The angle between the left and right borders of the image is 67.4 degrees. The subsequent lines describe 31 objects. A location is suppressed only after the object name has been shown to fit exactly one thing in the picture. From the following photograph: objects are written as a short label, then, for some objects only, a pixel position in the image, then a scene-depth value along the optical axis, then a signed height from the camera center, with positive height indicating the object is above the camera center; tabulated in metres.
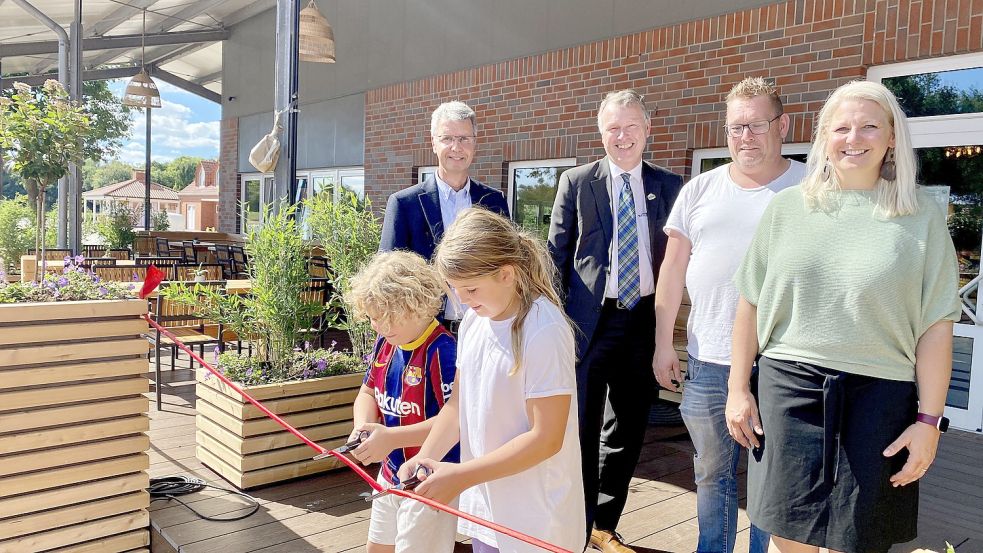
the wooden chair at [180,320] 5.30 -0.65
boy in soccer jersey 1.85 -0.37
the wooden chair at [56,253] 9.02 -0.27
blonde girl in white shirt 1.52 -0.32
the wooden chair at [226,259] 9.23 -0.30
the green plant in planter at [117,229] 12.17 +0.07
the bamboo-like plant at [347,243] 3.92 -0.01
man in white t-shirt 2.13 -0.03
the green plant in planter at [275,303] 3.65 -0.32
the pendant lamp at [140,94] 9.64 +1.84
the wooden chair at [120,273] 7.41 -0.40
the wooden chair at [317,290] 5.41 -0.38
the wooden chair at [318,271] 8.67 -0.37
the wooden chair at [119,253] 9.81 -0.26
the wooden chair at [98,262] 8.12 -0.33
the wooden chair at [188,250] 10.06 -0.22
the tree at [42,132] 4.52 +0.63
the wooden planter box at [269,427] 3.30 -0.88
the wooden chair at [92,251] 10.33 -0.26
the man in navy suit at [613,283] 2.54 -0.12
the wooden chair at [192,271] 7.39 -0.37
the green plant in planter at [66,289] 2.69 -0.22
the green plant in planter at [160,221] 19.07 +0.37
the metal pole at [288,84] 4.40 +0.93
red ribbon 1.34 -0.52
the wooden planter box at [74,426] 2.54 -0.70
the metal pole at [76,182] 10.52 +0.71
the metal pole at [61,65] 10.09 +2.52
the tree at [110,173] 100.06 +8.25
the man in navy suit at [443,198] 2.71 +0.18
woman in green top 1.59 -0.18
